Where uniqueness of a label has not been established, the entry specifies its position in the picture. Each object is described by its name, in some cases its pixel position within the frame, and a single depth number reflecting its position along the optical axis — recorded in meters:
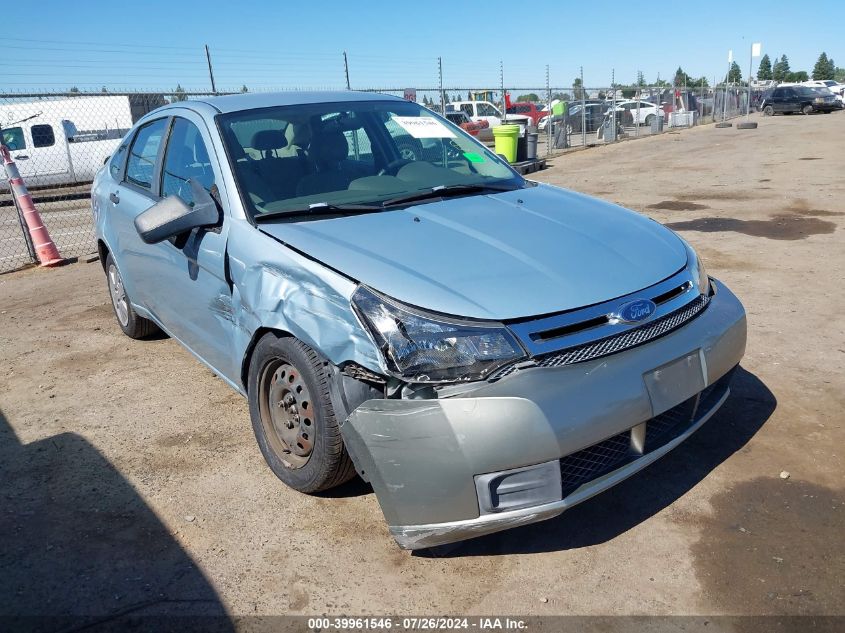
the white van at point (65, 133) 17.31
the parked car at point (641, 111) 28.34
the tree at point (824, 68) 115.94
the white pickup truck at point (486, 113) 26.71
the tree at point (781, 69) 113.34
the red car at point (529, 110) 32.22
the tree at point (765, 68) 130.25
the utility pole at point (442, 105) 17.66
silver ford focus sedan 2.43
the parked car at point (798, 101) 35.16
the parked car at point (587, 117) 23.27
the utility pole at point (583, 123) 22.88
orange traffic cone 8.61
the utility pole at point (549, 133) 20.12
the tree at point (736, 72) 105.19
